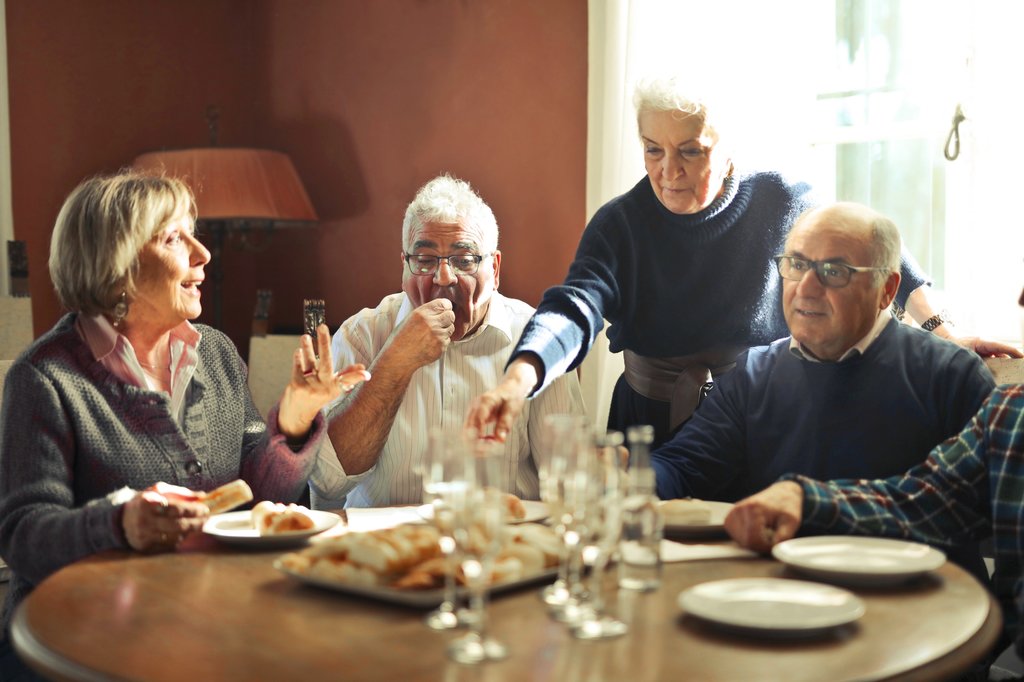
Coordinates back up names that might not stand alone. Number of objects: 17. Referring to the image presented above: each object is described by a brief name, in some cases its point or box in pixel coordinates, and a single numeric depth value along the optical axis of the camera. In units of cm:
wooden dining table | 116
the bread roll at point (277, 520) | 173
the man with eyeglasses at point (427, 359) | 231
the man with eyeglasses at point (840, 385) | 202
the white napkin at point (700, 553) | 163
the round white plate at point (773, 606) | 124
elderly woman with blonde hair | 172
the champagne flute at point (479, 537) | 114
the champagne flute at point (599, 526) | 126
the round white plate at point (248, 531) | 168
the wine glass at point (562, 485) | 127
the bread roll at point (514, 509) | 184
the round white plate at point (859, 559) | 145
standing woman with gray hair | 240
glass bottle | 131
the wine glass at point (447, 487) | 117
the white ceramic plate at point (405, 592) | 135
